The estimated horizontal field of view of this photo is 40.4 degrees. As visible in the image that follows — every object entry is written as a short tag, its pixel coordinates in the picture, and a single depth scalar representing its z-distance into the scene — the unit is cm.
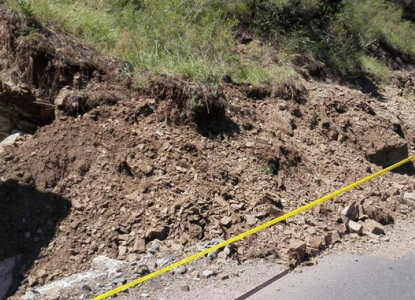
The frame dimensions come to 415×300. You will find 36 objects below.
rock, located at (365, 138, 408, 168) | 823
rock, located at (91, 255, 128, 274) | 530
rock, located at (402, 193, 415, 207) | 728
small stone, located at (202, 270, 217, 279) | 532
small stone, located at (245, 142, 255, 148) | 718
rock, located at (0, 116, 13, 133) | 710
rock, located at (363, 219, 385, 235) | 643
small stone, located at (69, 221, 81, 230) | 573
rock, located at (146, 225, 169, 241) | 570
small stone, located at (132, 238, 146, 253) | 556
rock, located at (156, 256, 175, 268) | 540
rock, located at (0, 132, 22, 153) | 661
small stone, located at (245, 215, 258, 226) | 606
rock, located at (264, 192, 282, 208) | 647
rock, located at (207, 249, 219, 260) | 557
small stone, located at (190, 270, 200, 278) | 532
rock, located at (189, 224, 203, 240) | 578
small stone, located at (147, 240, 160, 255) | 555
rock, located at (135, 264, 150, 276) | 526
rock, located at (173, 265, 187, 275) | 534
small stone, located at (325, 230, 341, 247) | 611
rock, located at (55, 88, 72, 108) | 692
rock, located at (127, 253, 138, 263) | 544
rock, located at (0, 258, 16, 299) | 519
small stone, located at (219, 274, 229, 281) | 529
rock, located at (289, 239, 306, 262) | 570
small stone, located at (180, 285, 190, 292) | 511
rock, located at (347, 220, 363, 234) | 638
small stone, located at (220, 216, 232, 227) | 595
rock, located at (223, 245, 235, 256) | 563
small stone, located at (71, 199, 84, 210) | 592
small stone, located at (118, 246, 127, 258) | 552
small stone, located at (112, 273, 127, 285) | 514
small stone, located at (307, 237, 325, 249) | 594
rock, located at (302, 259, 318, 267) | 567
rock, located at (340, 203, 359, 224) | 651
